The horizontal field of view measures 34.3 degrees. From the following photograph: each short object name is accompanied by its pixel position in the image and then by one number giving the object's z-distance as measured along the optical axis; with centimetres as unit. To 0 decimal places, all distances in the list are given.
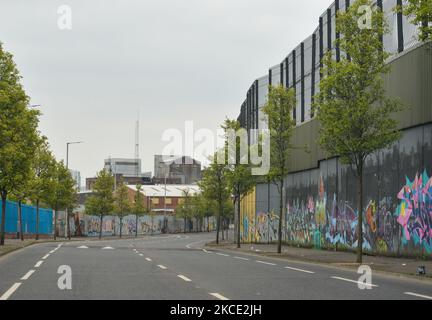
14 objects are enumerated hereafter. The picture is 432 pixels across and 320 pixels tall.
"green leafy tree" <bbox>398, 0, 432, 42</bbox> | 1725
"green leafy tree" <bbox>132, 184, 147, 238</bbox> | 10213
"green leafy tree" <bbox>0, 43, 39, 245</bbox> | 3222
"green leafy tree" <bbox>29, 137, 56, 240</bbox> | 5253
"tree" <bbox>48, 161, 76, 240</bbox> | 6185
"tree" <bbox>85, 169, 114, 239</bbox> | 8106
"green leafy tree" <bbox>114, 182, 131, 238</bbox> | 9531
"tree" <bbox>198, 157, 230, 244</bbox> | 5330
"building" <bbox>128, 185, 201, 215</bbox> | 15050
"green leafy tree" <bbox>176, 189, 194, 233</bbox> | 12281
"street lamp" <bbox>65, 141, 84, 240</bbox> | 6775
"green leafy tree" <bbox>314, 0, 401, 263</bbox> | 2539
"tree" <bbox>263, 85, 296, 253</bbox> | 3597
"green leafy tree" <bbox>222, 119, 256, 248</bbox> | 4578
